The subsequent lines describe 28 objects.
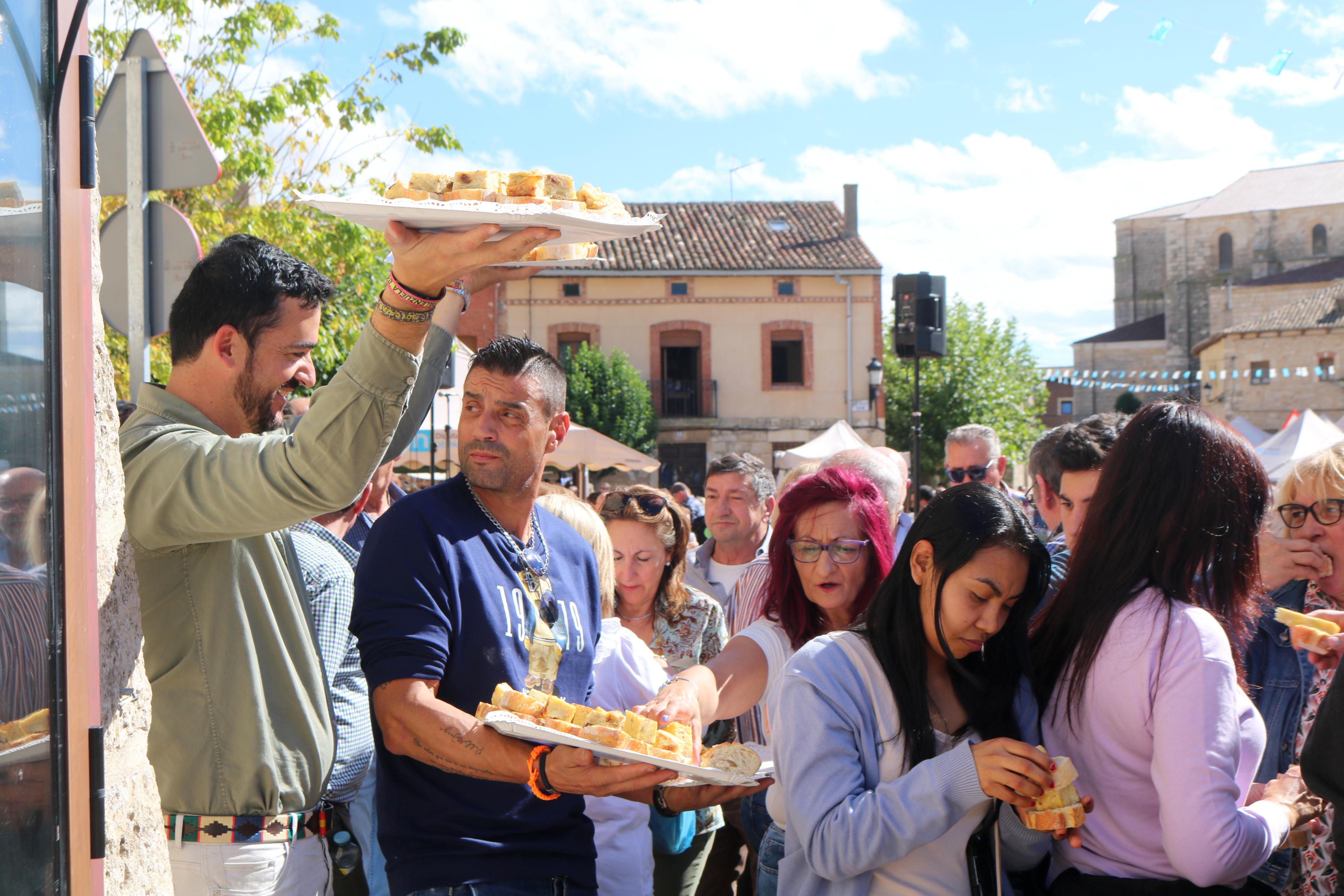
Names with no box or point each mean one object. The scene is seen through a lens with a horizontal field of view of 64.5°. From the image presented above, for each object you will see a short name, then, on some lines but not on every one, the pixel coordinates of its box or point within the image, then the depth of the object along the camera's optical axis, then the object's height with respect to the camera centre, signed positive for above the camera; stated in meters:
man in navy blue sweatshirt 2.25 -0.56
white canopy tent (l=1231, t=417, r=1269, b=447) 18.16 -0.20
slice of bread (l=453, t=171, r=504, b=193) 2.25 +0.52
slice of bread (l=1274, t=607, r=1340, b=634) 2.62 -0.50
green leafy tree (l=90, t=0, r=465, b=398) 9.35 +2.65
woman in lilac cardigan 2.11 -0.52
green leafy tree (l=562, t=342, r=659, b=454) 30.11 +0.79
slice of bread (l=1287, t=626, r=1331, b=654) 2.59 -0.54
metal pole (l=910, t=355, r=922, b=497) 12.07 -0.37
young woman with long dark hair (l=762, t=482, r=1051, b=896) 2.16 -0.65
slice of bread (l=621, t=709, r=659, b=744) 2.27 -0.65
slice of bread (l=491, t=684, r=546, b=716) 2.19 -0.57
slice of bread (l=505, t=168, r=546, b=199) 2.26 +0.51
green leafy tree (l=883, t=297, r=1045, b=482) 38.69 +1.15
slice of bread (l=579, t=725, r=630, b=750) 2.13 -0.62
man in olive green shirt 1.87 -0.22
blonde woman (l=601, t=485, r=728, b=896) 4.81 -0.77
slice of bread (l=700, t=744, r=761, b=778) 2.60 -0.83
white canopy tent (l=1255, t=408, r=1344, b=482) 13.38 -0.28
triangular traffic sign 3.89 +1.08
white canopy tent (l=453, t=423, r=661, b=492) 16.61 -0.45
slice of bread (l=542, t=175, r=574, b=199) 2.32 +0.52
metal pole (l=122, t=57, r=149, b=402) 3.80 +0.85
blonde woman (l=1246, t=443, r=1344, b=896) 2.85 -0.67
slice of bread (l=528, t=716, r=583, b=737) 2.15 -0.61
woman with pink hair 3.25 -0.46
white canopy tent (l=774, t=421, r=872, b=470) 16.30 -0.31
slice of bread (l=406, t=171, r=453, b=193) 2.28 +0.52
